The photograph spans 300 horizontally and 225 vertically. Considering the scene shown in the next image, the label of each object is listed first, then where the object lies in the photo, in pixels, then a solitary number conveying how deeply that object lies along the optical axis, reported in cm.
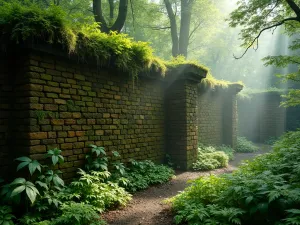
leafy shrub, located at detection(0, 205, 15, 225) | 292
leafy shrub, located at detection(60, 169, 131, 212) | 379
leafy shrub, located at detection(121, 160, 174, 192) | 512
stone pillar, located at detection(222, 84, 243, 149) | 1216
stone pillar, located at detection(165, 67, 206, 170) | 728
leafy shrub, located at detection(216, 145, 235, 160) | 1005
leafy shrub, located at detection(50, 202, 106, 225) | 309
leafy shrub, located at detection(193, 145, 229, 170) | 752
